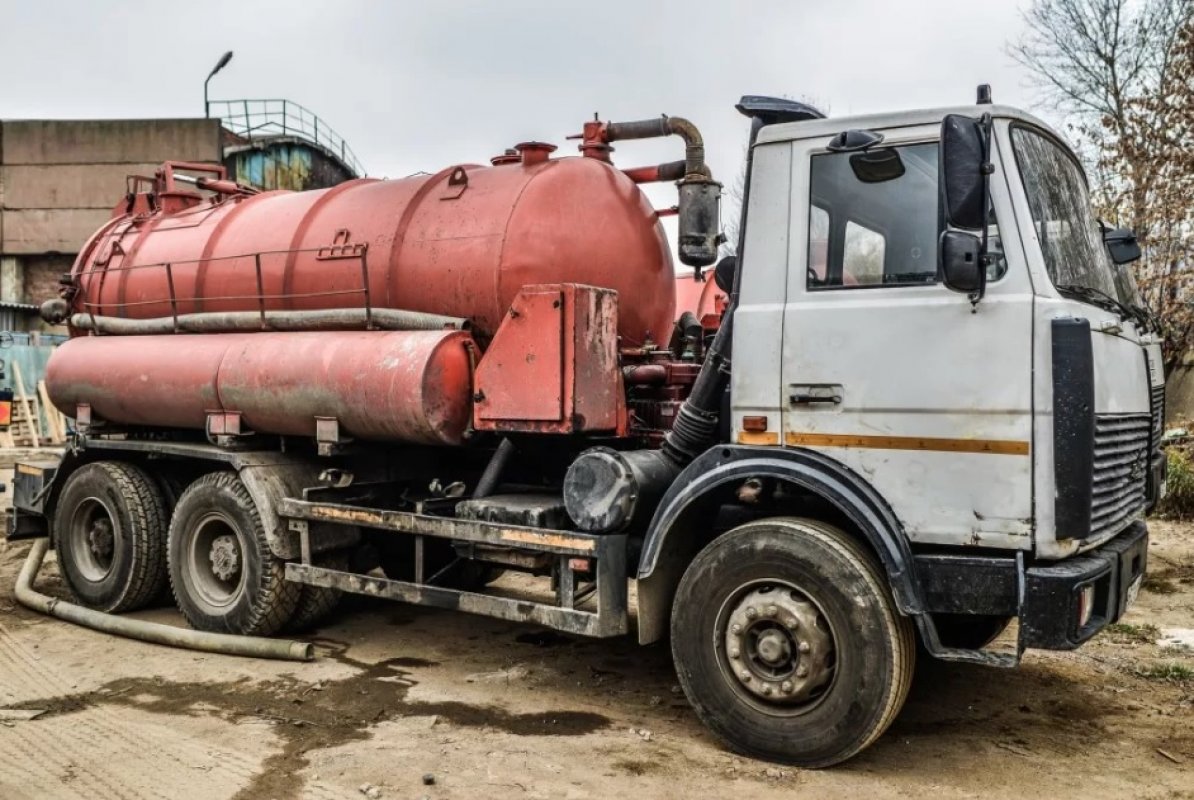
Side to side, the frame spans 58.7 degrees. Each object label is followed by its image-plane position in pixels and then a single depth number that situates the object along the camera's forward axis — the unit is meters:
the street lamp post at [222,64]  28.61
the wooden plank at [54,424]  22.34
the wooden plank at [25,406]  21.80
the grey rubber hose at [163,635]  6.42
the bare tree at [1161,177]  14.69
